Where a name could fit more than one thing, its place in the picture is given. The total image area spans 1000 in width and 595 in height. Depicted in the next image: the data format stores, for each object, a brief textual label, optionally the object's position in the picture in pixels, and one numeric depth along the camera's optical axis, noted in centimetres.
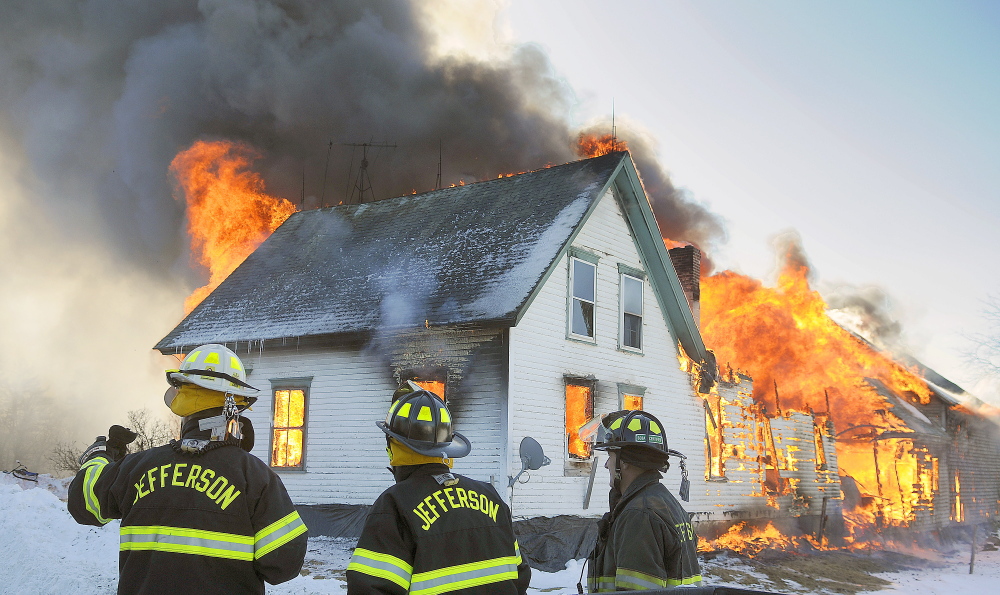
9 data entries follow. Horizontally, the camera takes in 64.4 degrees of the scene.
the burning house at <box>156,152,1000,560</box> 1434
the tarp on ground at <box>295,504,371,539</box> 1476
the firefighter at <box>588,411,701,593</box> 377
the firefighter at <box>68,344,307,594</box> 338
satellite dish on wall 1265
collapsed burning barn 1930
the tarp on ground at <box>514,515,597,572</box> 1333
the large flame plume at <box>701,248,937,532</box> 2081
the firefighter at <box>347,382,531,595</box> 298
